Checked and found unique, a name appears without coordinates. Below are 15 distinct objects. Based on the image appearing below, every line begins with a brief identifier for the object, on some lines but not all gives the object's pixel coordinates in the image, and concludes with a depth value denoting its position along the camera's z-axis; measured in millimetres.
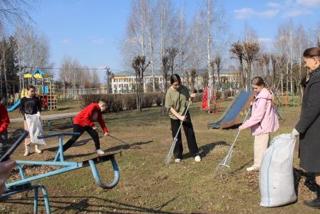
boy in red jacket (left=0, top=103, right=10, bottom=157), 6376
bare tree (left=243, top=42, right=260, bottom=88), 22543
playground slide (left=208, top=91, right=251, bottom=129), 11396
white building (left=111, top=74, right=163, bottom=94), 39700
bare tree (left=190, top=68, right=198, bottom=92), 36825
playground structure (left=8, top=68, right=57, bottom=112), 27176
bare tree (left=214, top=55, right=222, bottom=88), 32659
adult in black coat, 4061
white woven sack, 4492
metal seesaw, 3123
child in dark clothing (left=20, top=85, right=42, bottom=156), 8278
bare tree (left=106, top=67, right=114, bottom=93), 28935
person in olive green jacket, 6782
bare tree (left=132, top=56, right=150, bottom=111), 24350
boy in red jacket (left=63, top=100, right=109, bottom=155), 7680
